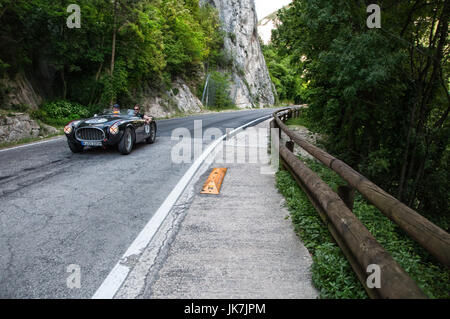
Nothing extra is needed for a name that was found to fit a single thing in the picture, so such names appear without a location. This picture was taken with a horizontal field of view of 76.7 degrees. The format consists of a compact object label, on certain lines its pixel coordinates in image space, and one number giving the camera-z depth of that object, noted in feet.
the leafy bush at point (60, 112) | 43.42
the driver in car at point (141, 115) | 28.37
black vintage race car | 22.85
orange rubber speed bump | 15.82
